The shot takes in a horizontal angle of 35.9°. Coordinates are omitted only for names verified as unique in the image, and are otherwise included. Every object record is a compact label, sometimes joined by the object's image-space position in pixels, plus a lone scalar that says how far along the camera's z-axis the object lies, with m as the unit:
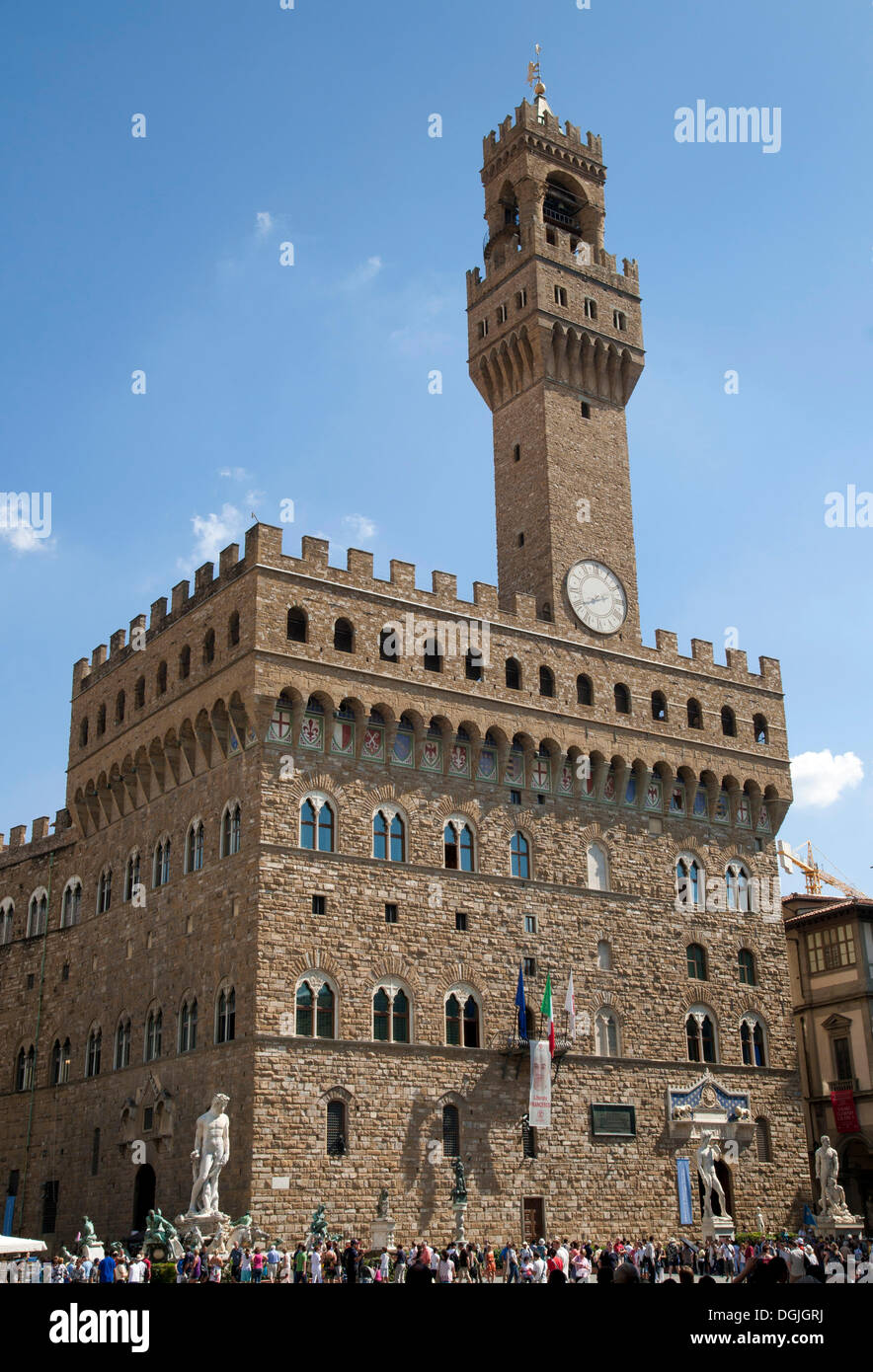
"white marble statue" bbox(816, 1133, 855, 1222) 40.81
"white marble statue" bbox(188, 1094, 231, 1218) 30.86
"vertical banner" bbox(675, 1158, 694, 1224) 38.78
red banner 48.55
